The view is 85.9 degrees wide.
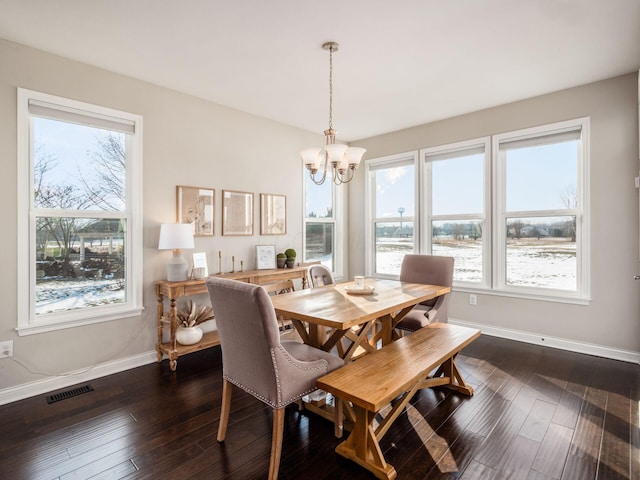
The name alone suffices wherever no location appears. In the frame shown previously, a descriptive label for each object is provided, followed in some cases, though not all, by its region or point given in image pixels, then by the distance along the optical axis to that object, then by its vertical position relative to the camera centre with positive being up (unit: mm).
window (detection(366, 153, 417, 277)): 4829 +436
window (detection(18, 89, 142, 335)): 2639 +229
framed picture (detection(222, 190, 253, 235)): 3871 +322
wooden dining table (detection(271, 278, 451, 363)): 2078 -442
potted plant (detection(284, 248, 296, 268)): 4267 -192
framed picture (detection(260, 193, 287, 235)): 4262 +337
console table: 3080 -645
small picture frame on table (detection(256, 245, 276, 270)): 4113 -195
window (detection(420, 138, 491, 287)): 4137 +433
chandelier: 2586 +661
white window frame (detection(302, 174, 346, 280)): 5328 +199
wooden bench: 1696 -736
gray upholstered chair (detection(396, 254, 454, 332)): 3084 -386
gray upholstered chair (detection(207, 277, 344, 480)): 1670 -612
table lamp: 3119 -24
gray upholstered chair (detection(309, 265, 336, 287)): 3348 -347
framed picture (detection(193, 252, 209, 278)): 3496 -211
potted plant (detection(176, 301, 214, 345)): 3189 -783
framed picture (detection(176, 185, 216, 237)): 3482 +342
